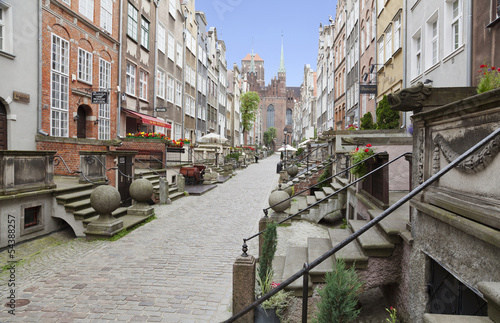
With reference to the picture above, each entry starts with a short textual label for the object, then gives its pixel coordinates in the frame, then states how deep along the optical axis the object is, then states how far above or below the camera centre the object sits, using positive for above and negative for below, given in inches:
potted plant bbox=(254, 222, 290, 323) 165.0 -71.9
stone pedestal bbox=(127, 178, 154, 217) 421.7 -54.7
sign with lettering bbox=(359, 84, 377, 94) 761.6 +164.8
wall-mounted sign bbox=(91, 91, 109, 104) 588.1 +106.2
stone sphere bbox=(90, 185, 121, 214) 328.8 -46.0
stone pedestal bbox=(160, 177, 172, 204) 553.0 -64.2
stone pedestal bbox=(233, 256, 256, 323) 172.9 -68.3
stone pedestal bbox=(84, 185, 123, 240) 325.4 -58.1
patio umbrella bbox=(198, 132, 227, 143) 1152.8 +63.1
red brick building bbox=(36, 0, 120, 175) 516.1 +152.8
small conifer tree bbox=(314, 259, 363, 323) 123.5 -55.7
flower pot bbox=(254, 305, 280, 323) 164.7 -81.6
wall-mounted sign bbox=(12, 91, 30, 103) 460.8 +83.8
